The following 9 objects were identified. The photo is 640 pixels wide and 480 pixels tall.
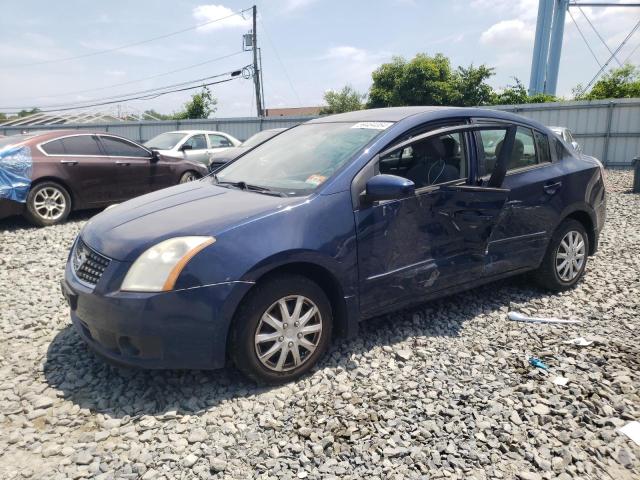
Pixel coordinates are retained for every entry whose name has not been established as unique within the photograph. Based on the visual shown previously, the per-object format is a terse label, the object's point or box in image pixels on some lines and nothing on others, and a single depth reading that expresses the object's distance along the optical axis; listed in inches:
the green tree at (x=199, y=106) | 1243.8
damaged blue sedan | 104.4
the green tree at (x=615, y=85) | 889.3
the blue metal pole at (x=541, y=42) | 1193.4
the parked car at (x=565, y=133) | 427.1
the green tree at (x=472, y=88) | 1065.5
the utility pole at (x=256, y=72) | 1150.3
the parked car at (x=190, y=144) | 421.8
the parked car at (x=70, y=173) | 274.5
